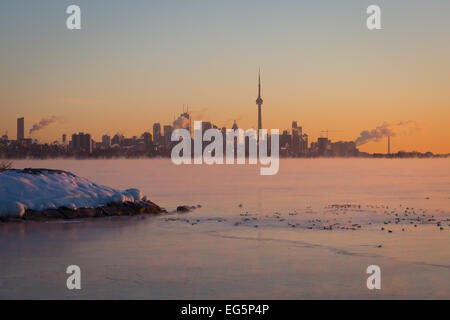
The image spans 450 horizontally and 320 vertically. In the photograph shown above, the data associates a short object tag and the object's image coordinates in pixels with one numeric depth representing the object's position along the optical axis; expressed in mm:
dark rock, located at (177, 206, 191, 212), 37375
